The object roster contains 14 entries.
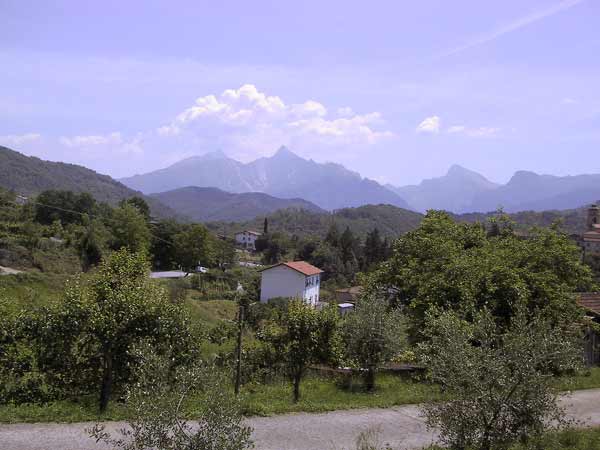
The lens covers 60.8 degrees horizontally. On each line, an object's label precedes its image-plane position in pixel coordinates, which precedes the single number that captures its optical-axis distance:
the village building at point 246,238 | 115.75
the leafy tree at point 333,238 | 79.25
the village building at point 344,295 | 54.57
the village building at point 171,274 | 53.18
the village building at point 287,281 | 52.16
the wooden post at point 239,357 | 11.02
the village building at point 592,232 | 70.31
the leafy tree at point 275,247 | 81.57
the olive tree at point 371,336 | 12.28
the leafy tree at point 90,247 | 45.16
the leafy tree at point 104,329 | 9.22
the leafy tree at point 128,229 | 55.28
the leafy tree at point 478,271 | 15.60
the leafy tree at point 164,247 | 63.00
